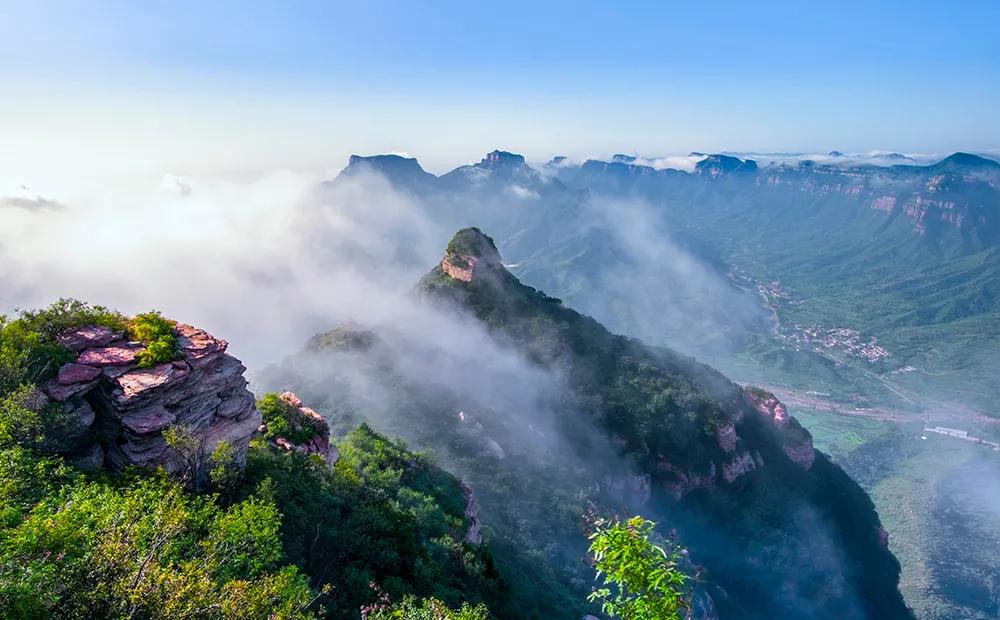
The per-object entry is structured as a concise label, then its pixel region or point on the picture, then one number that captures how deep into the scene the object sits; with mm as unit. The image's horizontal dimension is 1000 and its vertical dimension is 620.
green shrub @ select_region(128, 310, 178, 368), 28719
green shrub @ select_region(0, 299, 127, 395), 25391
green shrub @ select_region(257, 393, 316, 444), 39762
